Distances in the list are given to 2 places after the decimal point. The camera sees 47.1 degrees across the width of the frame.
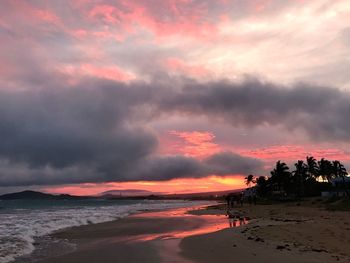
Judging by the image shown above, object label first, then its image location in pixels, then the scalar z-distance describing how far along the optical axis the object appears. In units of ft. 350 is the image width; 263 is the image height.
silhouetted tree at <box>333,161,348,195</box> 329.93
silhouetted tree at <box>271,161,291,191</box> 328.90
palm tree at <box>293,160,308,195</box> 347.19
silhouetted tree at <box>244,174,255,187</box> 550.94
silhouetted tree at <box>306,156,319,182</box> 360.89
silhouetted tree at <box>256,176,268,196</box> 399.20
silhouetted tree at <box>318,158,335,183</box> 342.23
